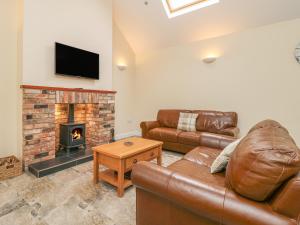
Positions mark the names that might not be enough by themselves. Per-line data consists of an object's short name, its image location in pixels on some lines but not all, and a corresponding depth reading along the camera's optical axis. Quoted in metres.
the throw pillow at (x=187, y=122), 3.62
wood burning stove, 3.09
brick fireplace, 2.59
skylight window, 3.36
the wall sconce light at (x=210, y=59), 3.79
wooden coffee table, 1.93
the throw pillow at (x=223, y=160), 1.44
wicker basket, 2.27
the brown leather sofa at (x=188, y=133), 3.22
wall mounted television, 2.96
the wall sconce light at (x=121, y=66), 4.52
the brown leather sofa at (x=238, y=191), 0.83
